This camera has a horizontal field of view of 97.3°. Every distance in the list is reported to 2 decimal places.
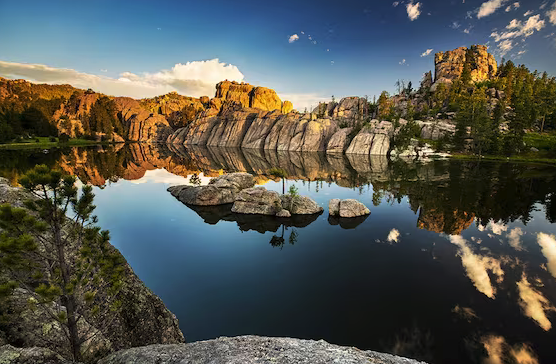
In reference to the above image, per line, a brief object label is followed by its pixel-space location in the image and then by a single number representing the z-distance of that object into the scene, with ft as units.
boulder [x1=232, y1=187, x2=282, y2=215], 109.19
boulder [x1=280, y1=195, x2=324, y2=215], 109.91
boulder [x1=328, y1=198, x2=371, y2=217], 106.42
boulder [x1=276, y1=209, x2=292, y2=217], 105.40
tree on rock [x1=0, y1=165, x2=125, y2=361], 17.62
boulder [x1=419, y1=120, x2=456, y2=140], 376.95
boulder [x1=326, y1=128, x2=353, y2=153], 416.46
